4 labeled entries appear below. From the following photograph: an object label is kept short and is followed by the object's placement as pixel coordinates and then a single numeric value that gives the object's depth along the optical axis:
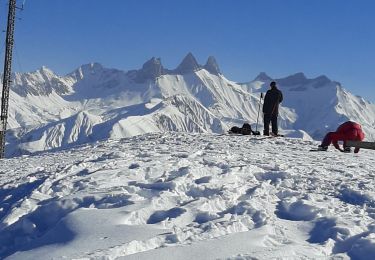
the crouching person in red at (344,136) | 20.00
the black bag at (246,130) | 26.78
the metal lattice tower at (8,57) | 31.16
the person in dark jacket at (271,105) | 24.66
